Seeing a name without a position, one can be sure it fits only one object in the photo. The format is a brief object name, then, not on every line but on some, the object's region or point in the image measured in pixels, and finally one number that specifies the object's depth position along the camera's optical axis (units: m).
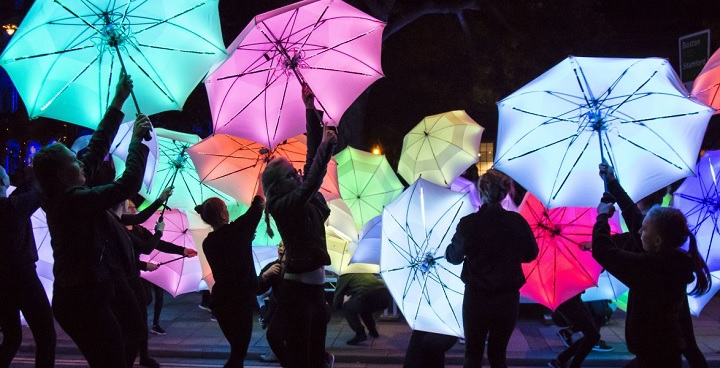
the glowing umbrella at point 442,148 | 9.30
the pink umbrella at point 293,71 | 5.03
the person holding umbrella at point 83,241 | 3.32
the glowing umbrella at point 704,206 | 5.04
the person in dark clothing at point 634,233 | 3.97
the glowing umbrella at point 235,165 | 6.61
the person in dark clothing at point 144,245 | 5.58
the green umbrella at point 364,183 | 8.35
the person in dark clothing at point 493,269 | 4.46
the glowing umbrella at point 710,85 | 5.37
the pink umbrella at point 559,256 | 5.38
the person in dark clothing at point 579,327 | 5.89
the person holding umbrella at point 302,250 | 3.77
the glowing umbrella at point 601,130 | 4.39
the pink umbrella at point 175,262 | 7.10
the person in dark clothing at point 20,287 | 4.55
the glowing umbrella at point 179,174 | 6.98
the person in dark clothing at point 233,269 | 4.96
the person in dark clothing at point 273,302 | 5.06
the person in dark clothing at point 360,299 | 7.45
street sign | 9.87
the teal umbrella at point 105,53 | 4.09
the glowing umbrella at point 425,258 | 5.12
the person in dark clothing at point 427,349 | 5.07
